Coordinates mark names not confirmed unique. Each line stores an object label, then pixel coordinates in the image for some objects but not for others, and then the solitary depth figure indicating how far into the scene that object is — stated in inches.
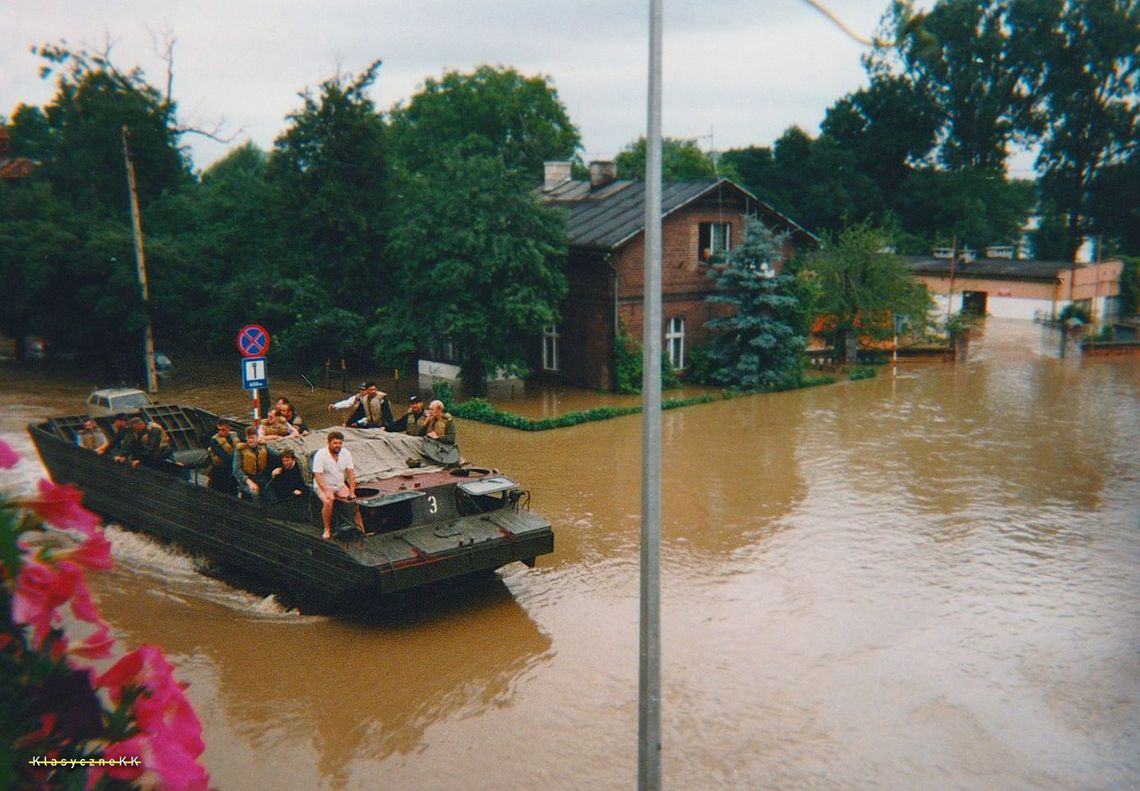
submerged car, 841.5
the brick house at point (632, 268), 1112.2
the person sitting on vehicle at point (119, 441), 584.2
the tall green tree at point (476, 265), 1002.7
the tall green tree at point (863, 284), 1302.9
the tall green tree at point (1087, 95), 2209.6
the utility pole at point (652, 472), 259.6
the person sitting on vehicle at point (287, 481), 482.6
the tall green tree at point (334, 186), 1197.7
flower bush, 77.9
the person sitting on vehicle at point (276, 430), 543.2
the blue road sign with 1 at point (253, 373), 551.2
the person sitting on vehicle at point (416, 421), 585.3
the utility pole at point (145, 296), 988.6
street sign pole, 546.0
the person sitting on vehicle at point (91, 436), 665.0
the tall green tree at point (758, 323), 1149.7
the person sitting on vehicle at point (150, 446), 571.2
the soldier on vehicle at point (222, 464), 519.2
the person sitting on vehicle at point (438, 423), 575.8
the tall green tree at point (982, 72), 2322.8
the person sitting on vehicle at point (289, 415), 589.7
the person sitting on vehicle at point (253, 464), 497.0
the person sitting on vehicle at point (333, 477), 454.0
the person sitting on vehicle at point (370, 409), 642.8
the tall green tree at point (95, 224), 1087.6
